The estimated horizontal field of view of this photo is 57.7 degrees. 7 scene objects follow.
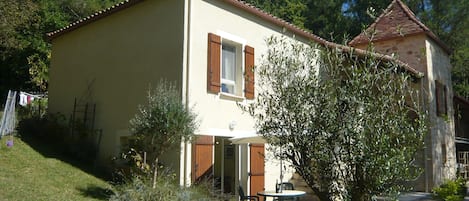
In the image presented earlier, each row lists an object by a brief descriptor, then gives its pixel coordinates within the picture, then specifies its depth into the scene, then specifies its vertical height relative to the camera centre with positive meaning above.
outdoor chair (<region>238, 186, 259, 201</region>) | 10.52 -1.23
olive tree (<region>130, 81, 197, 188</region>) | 10.27 +0.49
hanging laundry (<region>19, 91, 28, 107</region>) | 20.88 +2.26
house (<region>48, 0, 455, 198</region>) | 11.53 +2.28
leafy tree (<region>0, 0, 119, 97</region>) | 24.09 +5.67
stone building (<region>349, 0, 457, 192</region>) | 17.55 +3.24
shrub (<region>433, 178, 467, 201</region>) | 12.86 -1.37
